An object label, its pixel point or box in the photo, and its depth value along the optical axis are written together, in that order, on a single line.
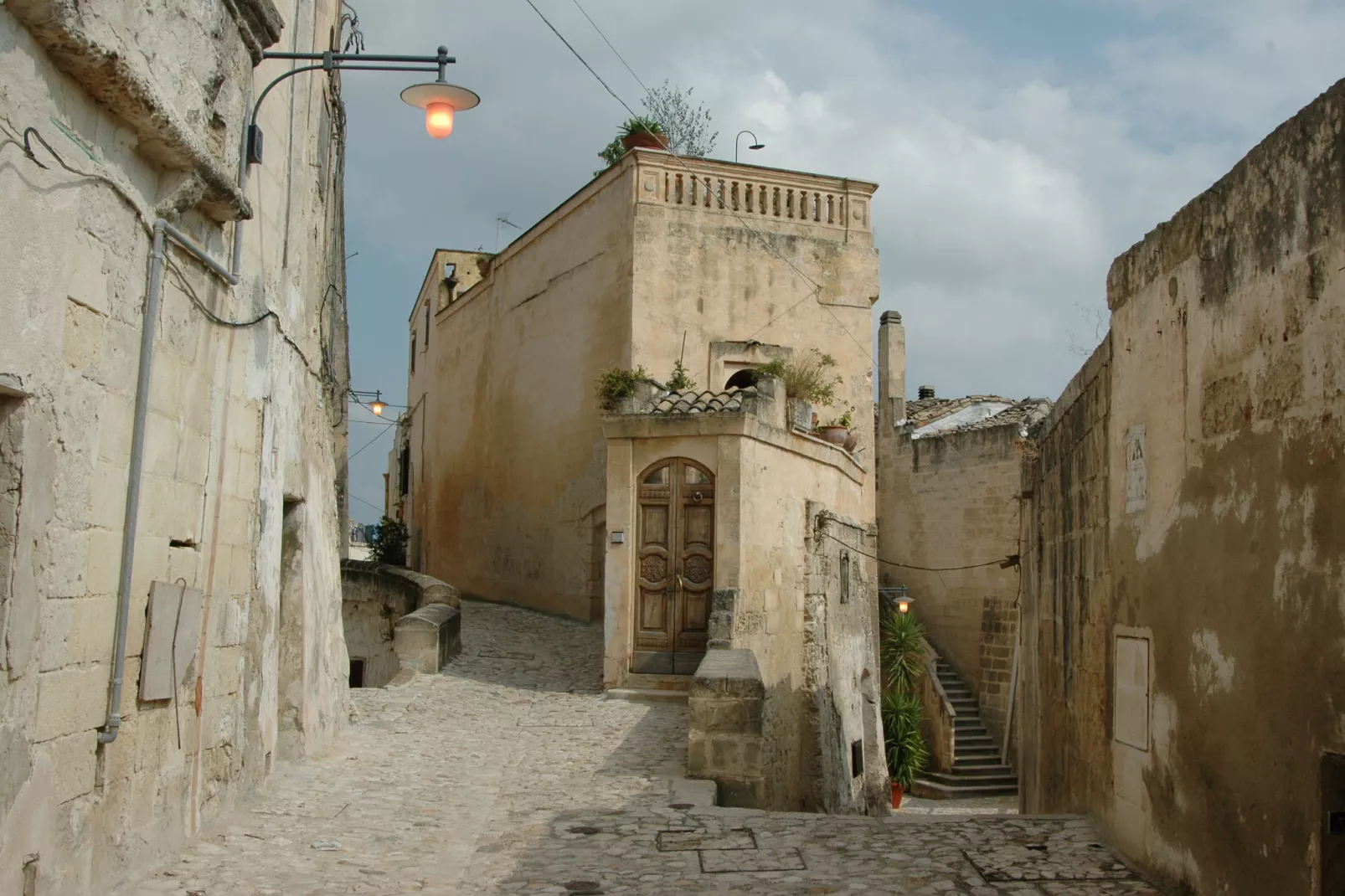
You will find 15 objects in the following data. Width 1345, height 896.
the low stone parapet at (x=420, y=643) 12.88
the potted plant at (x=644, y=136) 16.97
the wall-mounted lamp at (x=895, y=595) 21.92
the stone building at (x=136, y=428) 4.13
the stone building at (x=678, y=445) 11.93
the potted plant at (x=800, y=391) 13.43
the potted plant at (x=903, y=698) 18.61
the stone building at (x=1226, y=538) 4.26
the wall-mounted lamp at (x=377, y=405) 30.23
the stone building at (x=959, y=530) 21.03
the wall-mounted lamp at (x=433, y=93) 7.07
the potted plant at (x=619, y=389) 12.51
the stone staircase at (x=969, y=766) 19.11
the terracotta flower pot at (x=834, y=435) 14.69
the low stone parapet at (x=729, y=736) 8.33
